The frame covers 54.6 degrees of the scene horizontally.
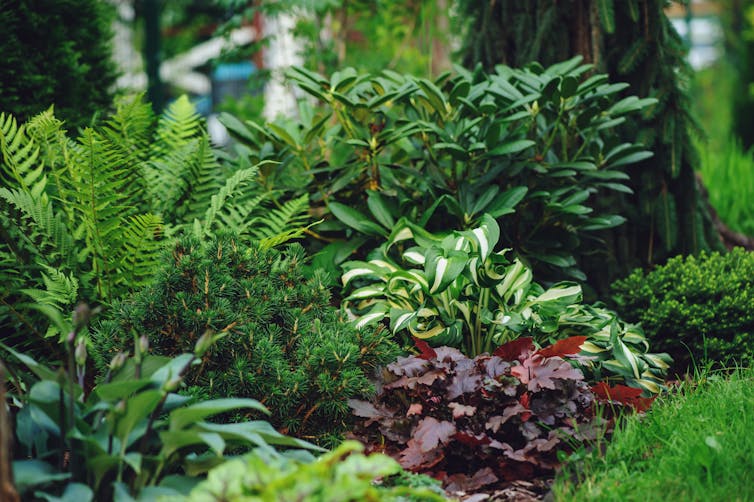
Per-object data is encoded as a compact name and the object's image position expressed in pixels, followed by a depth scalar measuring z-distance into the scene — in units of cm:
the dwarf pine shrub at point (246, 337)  264
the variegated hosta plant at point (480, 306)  299
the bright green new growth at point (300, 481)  162
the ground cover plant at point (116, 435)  192
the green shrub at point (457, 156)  356
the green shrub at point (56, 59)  376
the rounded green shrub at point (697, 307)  343
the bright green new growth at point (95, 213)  306
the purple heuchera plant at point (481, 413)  252
